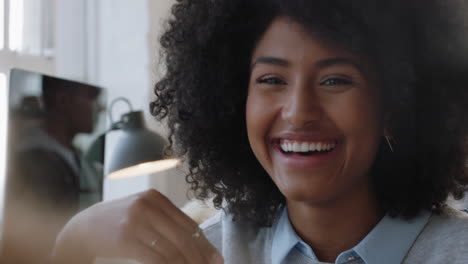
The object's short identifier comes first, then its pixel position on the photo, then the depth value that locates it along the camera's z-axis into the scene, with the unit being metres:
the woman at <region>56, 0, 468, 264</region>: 0.88
